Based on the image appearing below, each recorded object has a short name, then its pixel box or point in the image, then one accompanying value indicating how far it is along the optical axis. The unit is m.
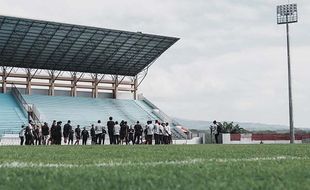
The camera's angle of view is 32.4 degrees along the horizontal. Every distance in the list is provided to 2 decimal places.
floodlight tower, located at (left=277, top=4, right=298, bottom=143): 50.16
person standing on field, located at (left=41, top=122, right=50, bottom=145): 29.82
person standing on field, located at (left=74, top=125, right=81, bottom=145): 32.62
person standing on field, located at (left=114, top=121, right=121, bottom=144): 28.83
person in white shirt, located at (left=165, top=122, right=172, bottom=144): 32.00
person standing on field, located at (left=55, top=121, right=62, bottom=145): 29.67
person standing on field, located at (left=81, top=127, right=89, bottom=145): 32.62
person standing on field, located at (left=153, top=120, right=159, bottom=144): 30.08
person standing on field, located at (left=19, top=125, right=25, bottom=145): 30.35
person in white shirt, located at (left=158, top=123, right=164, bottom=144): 30.25
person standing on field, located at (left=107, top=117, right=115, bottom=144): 28.80
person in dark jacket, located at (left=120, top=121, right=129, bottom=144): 29.94
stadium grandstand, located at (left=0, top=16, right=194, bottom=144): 44.97
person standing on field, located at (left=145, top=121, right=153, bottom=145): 29.59
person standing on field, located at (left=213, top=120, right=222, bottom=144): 32.42
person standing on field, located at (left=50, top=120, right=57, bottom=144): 29.78
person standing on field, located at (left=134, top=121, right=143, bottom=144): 31.20
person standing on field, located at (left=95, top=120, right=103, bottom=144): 29.80
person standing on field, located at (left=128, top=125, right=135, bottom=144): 33.59
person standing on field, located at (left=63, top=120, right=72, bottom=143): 29.77
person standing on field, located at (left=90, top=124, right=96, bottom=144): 32.57
